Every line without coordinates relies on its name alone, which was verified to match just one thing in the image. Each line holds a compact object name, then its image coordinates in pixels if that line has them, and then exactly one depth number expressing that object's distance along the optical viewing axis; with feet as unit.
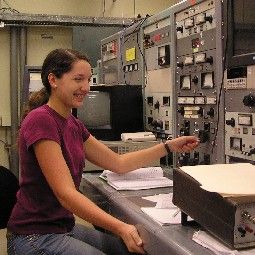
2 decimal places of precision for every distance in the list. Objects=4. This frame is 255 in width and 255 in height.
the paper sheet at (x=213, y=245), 3.49
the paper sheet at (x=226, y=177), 3.59
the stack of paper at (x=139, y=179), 6.33
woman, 4.96
